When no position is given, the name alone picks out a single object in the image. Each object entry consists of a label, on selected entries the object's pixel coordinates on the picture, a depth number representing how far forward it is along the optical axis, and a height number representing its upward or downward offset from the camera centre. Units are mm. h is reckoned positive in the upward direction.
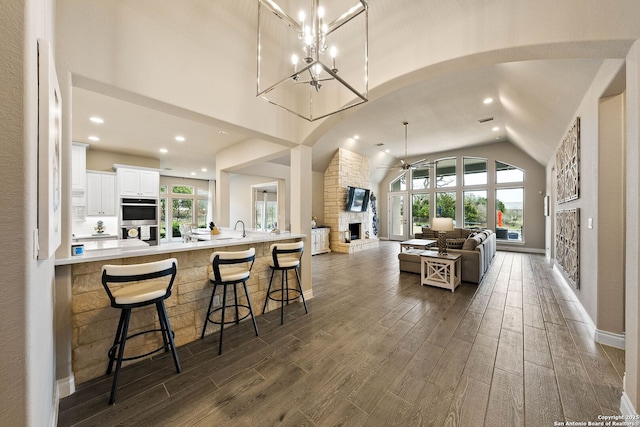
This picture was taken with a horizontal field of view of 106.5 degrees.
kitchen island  1841 -800
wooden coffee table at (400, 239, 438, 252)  5895 -801
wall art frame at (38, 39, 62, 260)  976 +258
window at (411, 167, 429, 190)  9861 +1413
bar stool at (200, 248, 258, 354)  2348 -634
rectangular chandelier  2786 +1988
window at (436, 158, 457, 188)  9211 +1543
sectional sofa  4348 -895
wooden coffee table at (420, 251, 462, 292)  4023 -1017
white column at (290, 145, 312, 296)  3600 +202
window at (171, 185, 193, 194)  9336 +930
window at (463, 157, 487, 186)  8570 +1501
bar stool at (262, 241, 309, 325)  2953 -620
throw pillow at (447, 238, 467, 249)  5145 -669
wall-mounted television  8039 +456
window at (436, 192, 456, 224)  9180 +285
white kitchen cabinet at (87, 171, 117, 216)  5418 +443
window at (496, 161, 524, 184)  7918 +1311
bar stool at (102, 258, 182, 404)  1737 -633
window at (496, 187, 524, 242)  7926 -28
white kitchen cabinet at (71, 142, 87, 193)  4973 +986
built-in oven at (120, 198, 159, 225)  5730 +35
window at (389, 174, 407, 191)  10445 +1275
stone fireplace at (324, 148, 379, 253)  7777 +454
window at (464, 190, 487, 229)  8578 +118
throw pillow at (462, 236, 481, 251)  4590 -619
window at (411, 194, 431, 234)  9891 +52
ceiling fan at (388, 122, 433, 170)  6295 +2295
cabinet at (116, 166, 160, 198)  5734 +759
